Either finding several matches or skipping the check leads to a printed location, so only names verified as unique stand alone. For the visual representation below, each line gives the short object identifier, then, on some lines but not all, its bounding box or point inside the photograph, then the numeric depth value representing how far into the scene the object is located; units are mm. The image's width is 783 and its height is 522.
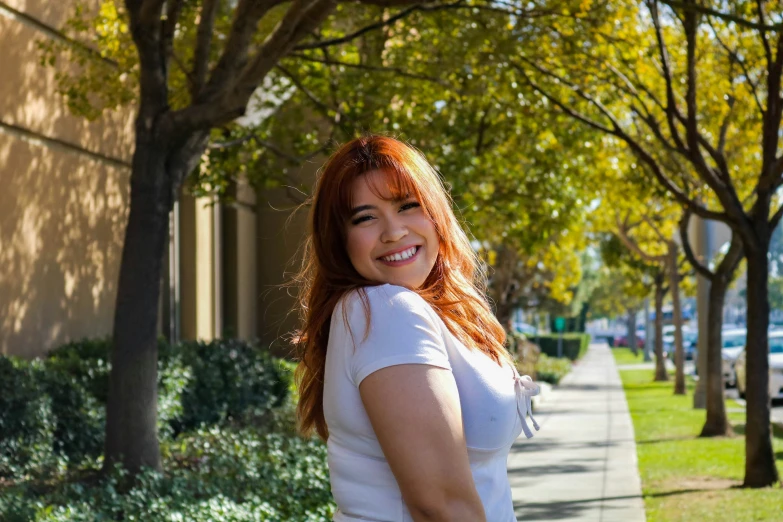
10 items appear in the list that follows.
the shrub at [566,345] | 51281
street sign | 41094
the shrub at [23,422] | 8648
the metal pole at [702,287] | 17562
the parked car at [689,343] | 45969
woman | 1898
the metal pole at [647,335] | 52141
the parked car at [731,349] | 25312
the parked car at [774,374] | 20812
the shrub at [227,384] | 11984
